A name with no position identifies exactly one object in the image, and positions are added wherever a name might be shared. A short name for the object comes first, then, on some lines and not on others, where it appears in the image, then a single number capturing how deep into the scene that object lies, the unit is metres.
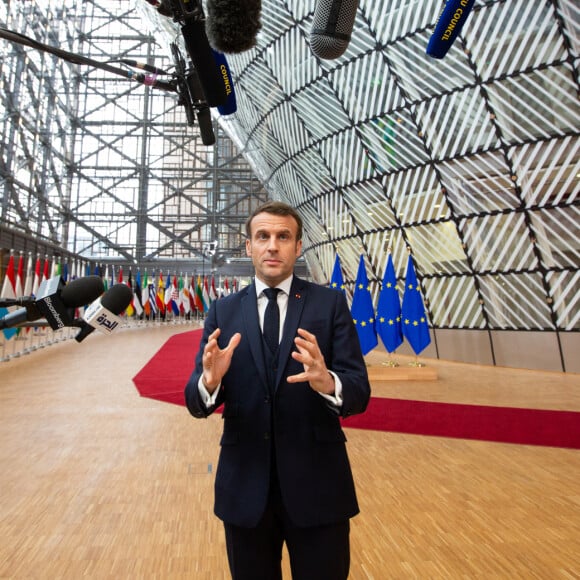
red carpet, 5.37
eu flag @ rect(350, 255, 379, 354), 11.22
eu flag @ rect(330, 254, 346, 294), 12.24
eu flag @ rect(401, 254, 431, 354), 10.98
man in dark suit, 1.52
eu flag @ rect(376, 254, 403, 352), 11.17
